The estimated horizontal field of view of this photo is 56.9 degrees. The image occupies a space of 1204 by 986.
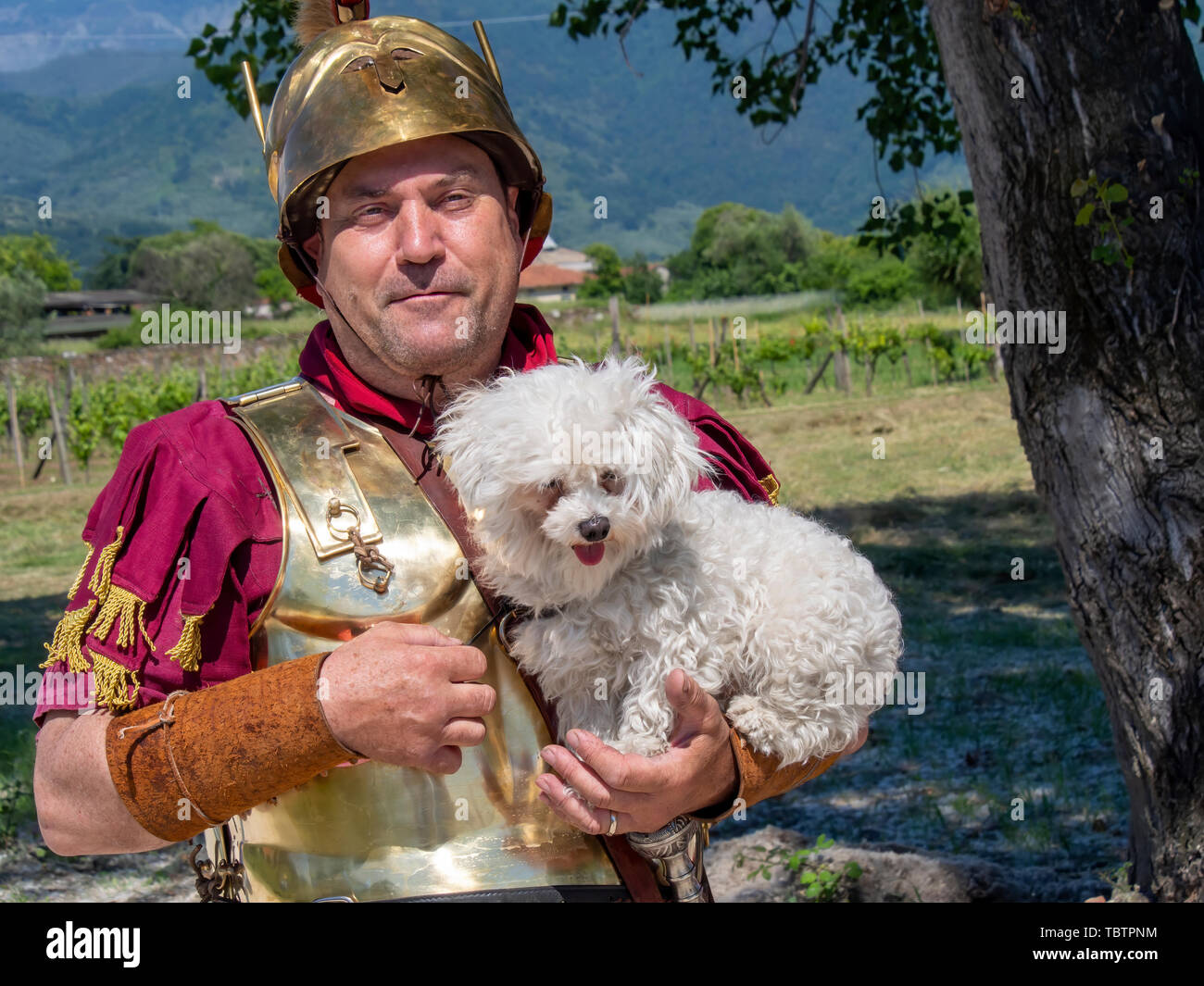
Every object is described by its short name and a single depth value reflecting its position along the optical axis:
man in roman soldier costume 1.98
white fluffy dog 2.00
